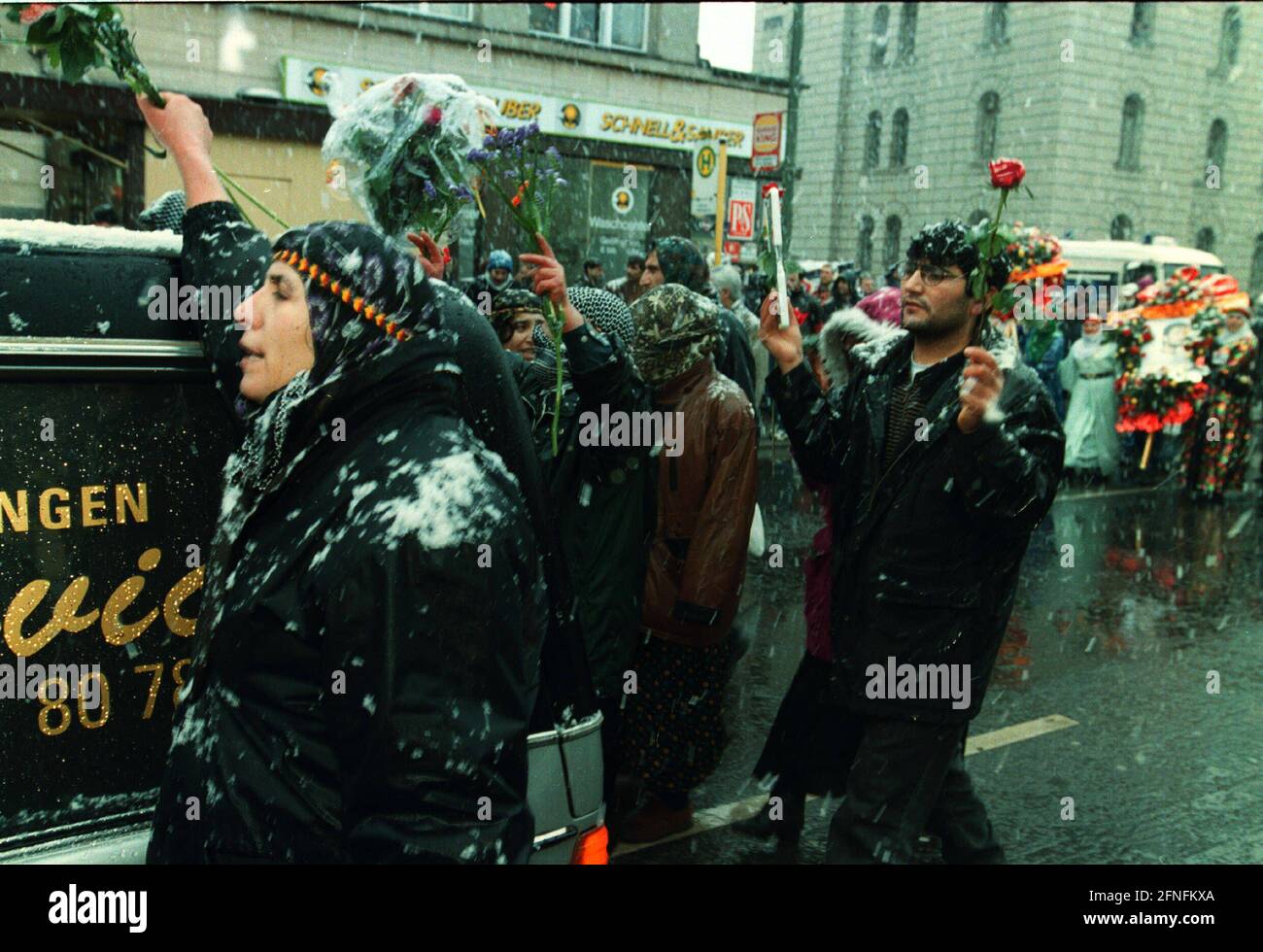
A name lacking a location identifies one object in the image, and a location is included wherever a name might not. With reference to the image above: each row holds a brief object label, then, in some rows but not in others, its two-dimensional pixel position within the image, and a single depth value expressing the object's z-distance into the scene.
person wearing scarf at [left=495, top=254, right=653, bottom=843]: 4.34
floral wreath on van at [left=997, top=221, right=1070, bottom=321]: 4.14
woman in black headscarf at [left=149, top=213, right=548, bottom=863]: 1.83
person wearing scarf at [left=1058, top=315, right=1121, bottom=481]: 14.25
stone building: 37.66
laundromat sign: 17.73
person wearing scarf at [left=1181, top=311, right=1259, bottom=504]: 12.91
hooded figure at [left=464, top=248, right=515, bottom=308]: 10.46
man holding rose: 3.57
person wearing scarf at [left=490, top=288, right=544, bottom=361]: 4.76
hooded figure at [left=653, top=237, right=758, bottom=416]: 7.00
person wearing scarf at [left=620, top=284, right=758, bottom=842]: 4.49
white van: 21.94
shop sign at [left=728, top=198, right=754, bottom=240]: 14.75
